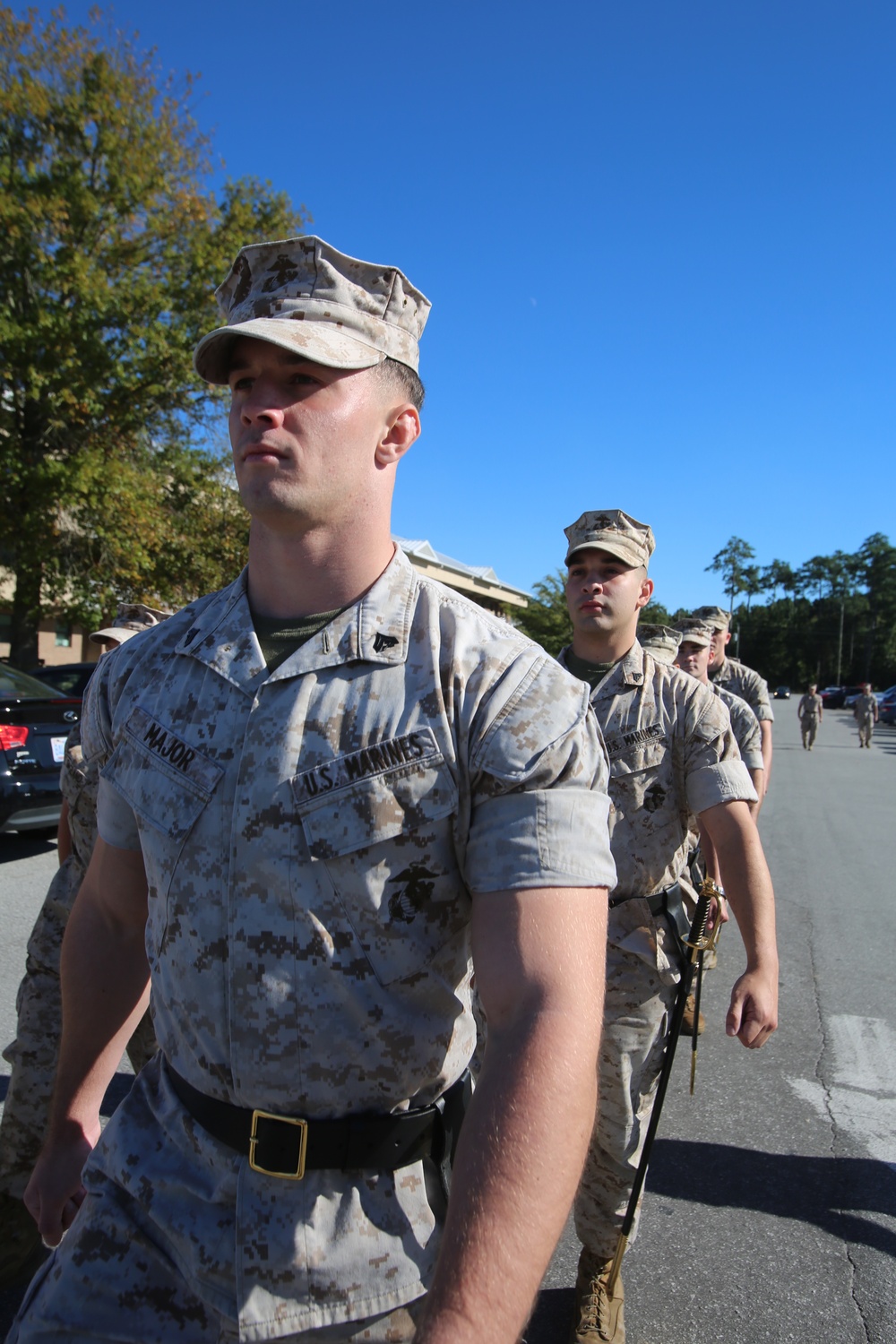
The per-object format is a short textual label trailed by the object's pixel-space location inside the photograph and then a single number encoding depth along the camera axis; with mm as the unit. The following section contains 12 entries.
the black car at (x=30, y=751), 8180
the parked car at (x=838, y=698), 67562
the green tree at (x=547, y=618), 41219
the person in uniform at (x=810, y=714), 26250
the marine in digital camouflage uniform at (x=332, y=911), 1396
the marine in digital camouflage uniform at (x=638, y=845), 2943
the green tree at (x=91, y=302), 16781
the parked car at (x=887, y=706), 44844
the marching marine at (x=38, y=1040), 3023
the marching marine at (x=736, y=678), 8078
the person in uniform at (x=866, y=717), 28922
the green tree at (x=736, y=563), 122312
